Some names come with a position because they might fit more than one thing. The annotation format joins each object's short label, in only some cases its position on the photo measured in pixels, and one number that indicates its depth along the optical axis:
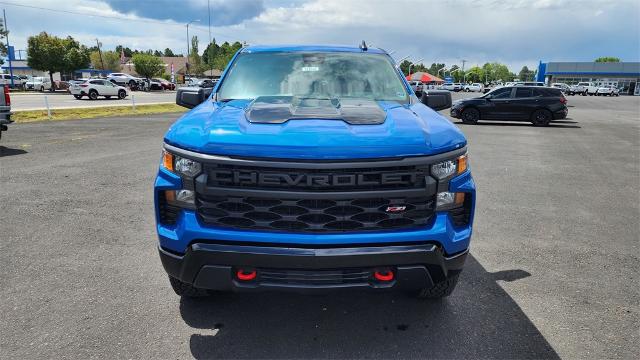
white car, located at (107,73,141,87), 51.20
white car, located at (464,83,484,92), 80.44
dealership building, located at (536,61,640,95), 83.31
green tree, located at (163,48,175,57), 170.95
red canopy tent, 61.65
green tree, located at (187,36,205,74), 96.69
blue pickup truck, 2.46
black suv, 18.34
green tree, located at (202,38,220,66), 104.47
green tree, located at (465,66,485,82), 163.00
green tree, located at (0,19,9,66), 54.50
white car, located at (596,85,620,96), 65.88
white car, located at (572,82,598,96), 67.38
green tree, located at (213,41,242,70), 97.83
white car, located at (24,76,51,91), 50.44
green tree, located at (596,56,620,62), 162.43
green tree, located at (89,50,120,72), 92.56
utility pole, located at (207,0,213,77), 104.97
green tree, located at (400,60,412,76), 126.12
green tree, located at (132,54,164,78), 73.43
